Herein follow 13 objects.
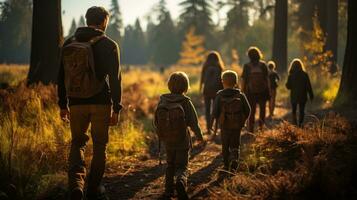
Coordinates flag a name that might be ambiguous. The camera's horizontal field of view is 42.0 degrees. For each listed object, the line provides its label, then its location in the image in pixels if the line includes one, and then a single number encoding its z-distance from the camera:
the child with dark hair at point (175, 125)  6.22
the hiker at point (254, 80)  10.60
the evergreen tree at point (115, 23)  86.19
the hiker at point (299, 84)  11.27
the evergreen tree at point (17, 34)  40.81
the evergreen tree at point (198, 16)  59.97
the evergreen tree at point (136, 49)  113.62
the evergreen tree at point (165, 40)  75.69
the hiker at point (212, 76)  11.70
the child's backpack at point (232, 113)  7.42
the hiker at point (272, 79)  13.73
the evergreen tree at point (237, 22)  57.19
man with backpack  5.49
